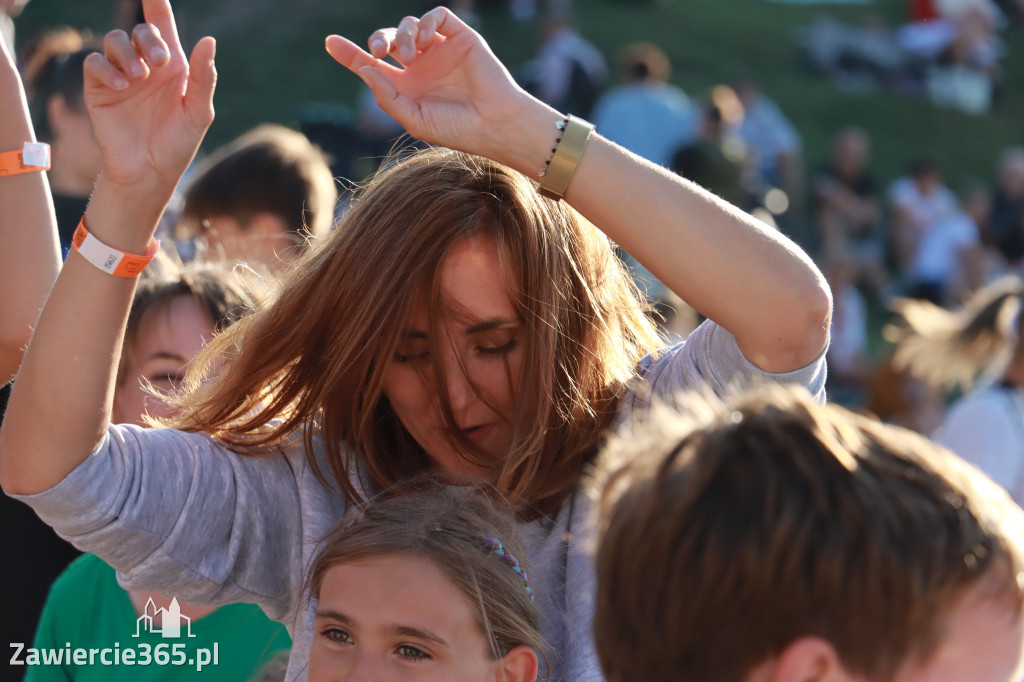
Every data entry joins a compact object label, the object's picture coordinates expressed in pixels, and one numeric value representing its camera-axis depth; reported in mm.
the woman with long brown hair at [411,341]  2885
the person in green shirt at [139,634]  3174
